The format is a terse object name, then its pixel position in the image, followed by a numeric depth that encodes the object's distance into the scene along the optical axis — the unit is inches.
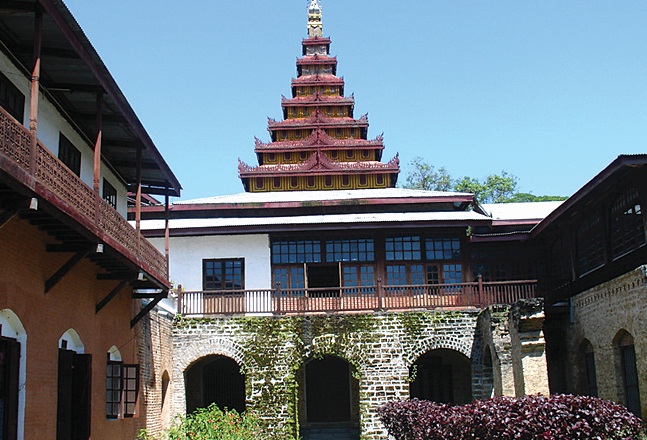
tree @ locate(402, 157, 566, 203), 2085.4
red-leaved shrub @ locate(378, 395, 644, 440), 460.4
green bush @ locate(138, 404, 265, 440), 673.6
